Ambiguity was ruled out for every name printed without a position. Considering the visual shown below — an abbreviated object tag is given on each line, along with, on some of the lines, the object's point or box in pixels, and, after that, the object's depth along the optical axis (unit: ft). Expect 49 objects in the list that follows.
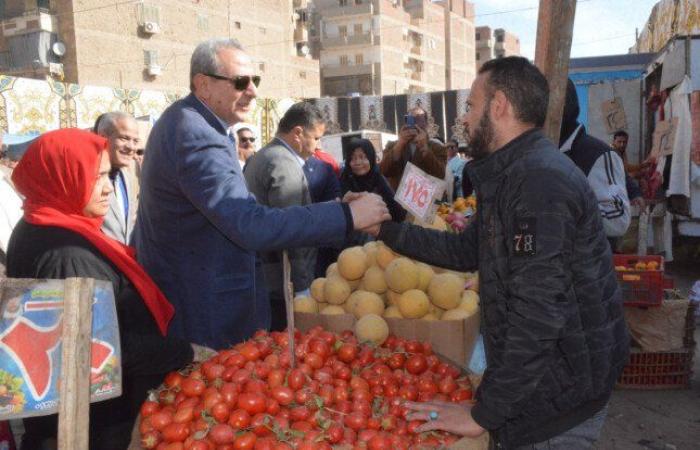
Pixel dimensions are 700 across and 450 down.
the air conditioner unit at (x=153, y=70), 124.88
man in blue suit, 6.82
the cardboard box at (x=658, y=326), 14.37
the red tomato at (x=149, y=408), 6.28
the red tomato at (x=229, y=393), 6.16
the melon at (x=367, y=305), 9.29
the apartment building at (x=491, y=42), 272.51
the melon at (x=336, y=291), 9.87
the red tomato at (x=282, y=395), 6.28
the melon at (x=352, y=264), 10.18
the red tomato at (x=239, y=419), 5.97
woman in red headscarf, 6.37
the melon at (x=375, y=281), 9.88
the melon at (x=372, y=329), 8.48
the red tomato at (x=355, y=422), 6.12
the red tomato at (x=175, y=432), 5.83
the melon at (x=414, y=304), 9.20
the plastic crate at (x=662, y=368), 14.58
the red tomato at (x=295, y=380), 6.52
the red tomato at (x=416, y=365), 7.54
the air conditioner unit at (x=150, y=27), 123.03
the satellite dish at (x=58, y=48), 111.04
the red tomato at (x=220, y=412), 6.03
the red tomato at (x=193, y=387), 6.44
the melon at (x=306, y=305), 9.98
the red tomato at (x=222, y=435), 5.77
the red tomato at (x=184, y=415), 6.03
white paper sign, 9.36
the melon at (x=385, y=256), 10.14
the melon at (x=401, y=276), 9.45
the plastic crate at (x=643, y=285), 13.80
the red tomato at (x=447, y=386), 6.98
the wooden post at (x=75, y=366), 4.58
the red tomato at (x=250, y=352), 6.94
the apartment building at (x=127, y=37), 112.37
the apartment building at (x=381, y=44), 188.75
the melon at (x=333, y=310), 9.60
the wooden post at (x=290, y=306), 6.57
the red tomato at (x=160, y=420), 5.99
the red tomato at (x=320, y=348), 7.25
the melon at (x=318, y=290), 10.22
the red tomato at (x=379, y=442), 5.75
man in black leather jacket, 5.00
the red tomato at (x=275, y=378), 6.49
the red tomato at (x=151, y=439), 5.91
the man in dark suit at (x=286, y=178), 12.87
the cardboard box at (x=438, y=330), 8.63
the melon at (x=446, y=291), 9.37
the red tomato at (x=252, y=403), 6.09
